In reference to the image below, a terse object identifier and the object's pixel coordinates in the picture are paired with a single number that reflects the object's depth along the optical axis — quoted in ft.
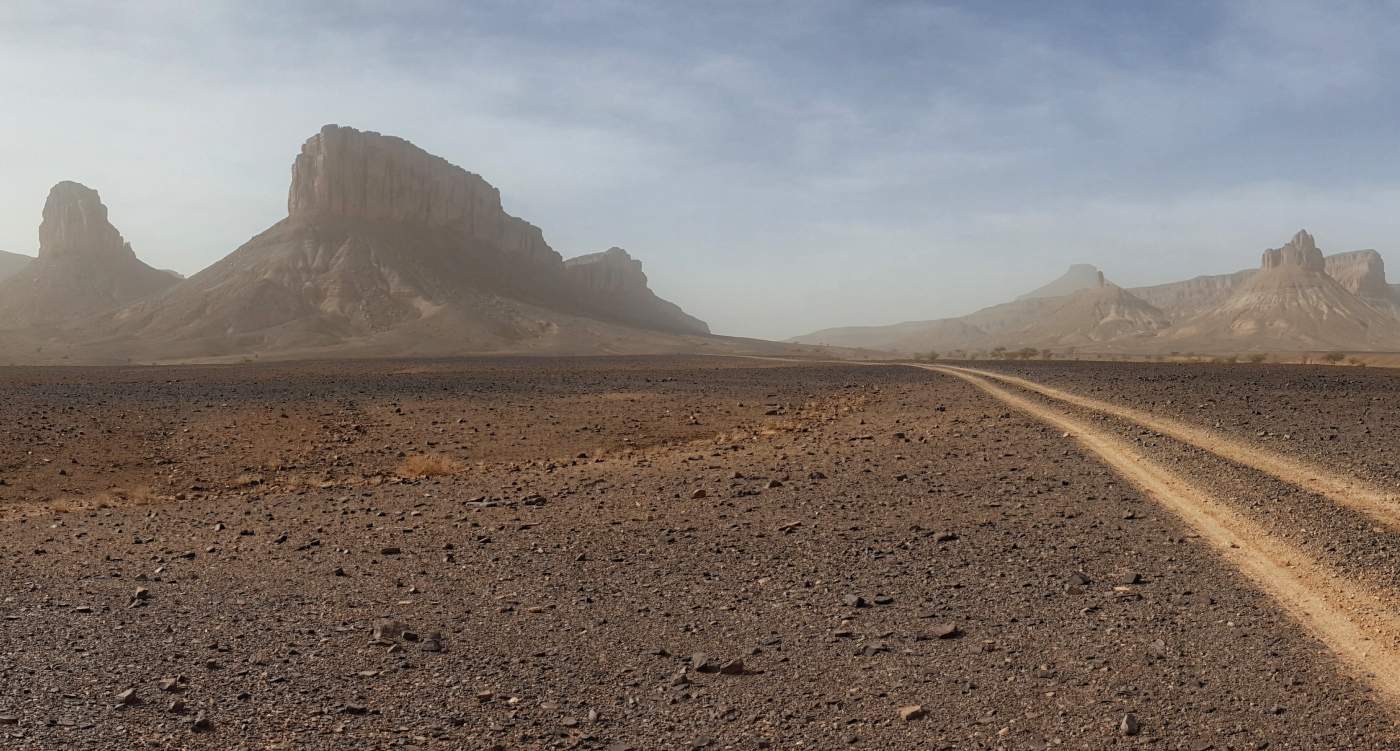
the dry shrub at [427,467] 49.08
